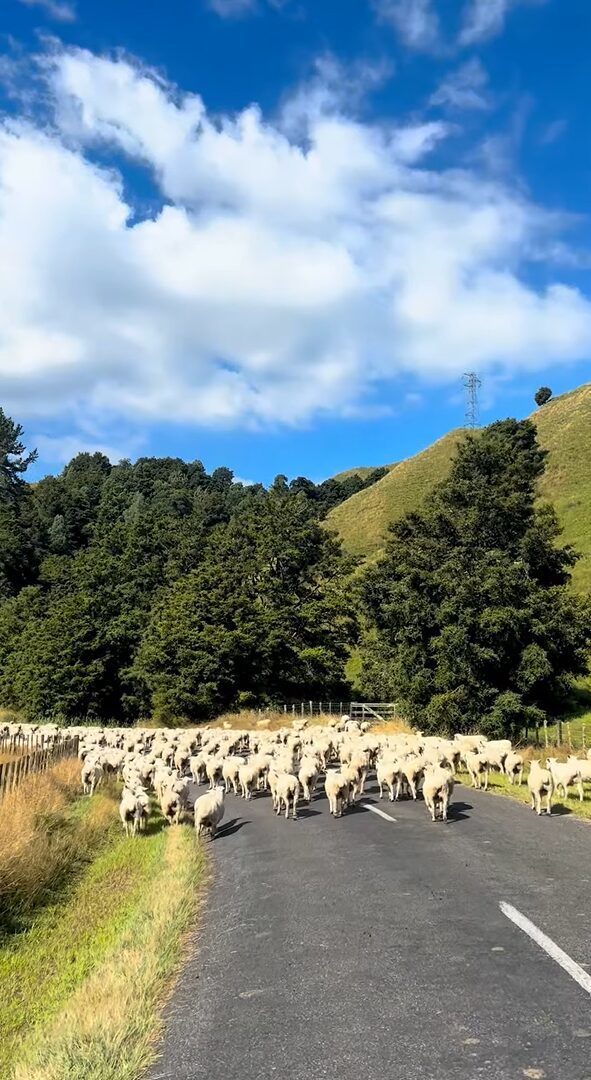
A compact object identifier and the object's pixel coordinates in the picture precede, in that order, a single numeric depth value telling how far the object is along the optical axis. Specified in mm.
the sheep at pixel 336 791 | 15289
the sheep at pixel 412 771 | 16953
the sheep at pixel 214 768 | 20984
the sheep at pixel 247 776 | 19547
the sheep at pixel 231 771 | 20688
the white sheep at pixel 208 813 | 14406
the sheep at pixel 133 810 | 15844
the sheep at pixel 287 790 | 15859
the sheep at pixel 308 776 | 17734
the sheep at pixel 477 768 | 18734
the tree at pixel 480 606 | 32000
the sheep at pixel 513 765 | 18906
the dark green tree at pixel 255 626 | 52719
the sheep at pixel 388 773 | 17281
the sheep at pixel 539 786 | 14578
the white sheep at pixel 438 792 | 14070
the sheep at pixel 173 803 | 16359
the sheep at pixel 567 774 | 15911
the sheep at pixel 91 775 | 21797
